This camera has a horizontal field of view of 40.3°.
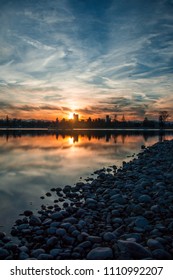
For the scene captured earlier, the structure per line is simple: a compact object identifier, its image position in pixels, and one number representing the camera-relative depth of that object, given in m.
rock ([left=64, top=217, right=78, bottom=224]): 5.32
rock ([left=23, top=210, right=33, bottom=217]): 6.24
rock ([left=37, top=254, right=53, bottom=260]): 3.91
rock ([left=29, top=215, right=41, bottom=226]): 5.42
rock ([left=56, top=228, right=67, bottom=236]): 4.76
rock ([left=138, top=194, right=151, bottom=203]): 6.41
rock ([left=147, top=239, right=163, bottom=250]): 3.94
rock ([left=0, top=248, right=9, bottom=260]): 4.08
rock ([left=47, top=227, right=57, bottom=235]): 4.88
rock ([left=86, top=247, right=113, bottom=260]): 3.78
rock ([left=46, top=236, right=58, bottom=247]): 4.42
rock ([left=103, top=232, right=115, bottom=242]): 4.39
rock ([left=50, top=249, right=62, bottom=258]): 4.04
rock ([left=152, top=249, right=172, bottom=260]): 3.71
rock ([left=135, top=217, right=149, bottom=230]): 4.85
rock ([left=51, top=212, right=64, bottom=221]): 5.63
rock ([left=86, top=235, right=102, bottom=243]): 4.38
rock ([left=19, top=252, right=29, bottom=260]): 4.00
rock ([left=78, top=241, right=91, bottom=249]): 4.24
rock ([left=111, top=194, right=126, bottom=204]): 6.51
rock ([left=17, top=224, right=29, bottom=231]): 5.22
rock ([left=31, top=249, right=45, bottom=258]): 4.06
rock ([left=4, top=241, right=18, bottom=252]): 4.28
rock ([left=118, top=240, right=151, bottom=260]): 3.69
